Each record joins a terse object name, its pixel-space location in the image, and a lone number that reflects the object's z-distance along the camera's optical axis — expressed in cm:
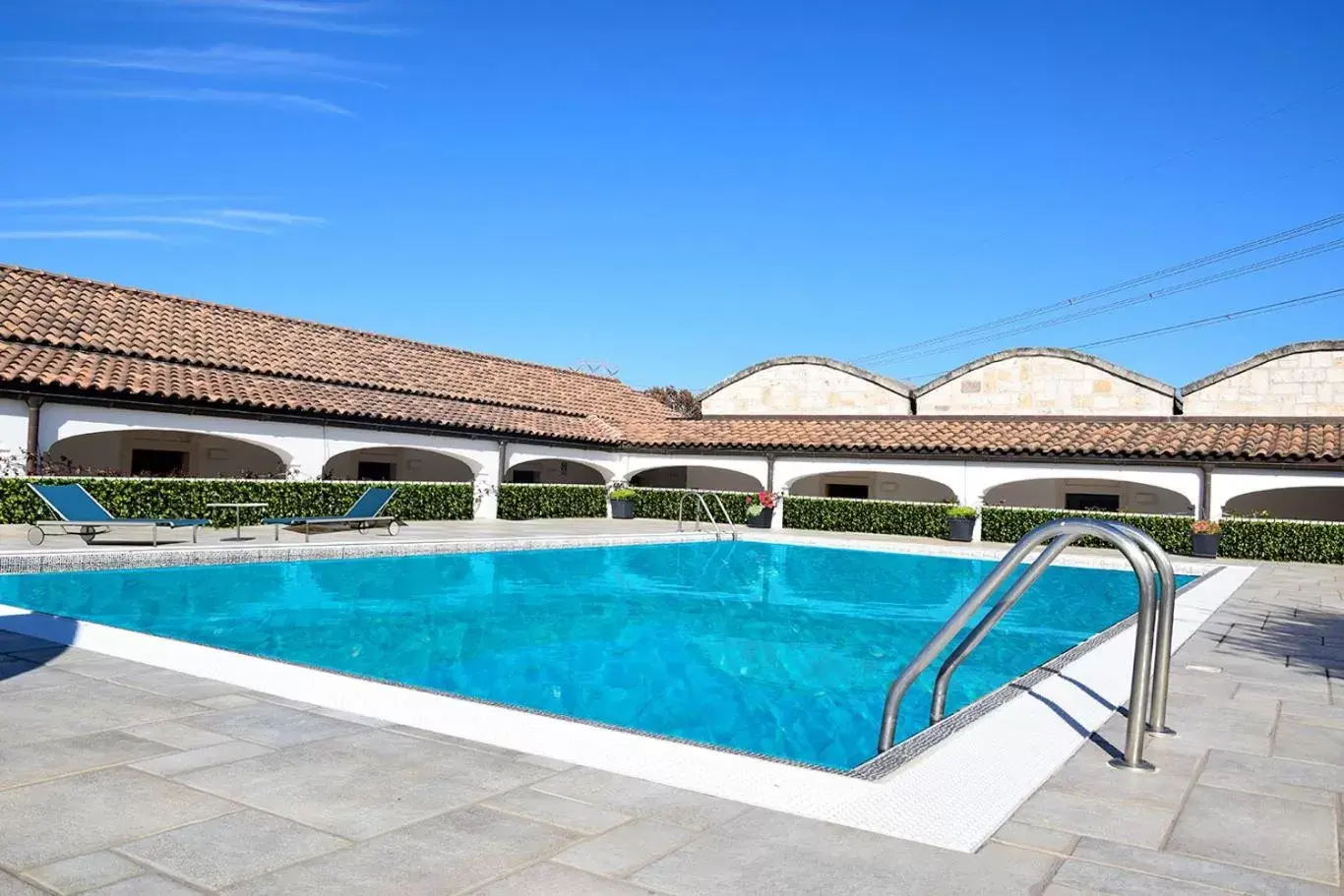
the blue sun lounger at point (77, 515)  1344
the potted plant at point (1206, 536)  1961
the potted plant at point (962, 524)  2248
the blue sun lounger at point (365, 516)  1712
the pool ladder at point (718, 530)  2159
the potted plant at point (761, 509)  2472
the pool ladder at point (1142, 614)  448
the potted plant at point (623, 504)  2706
